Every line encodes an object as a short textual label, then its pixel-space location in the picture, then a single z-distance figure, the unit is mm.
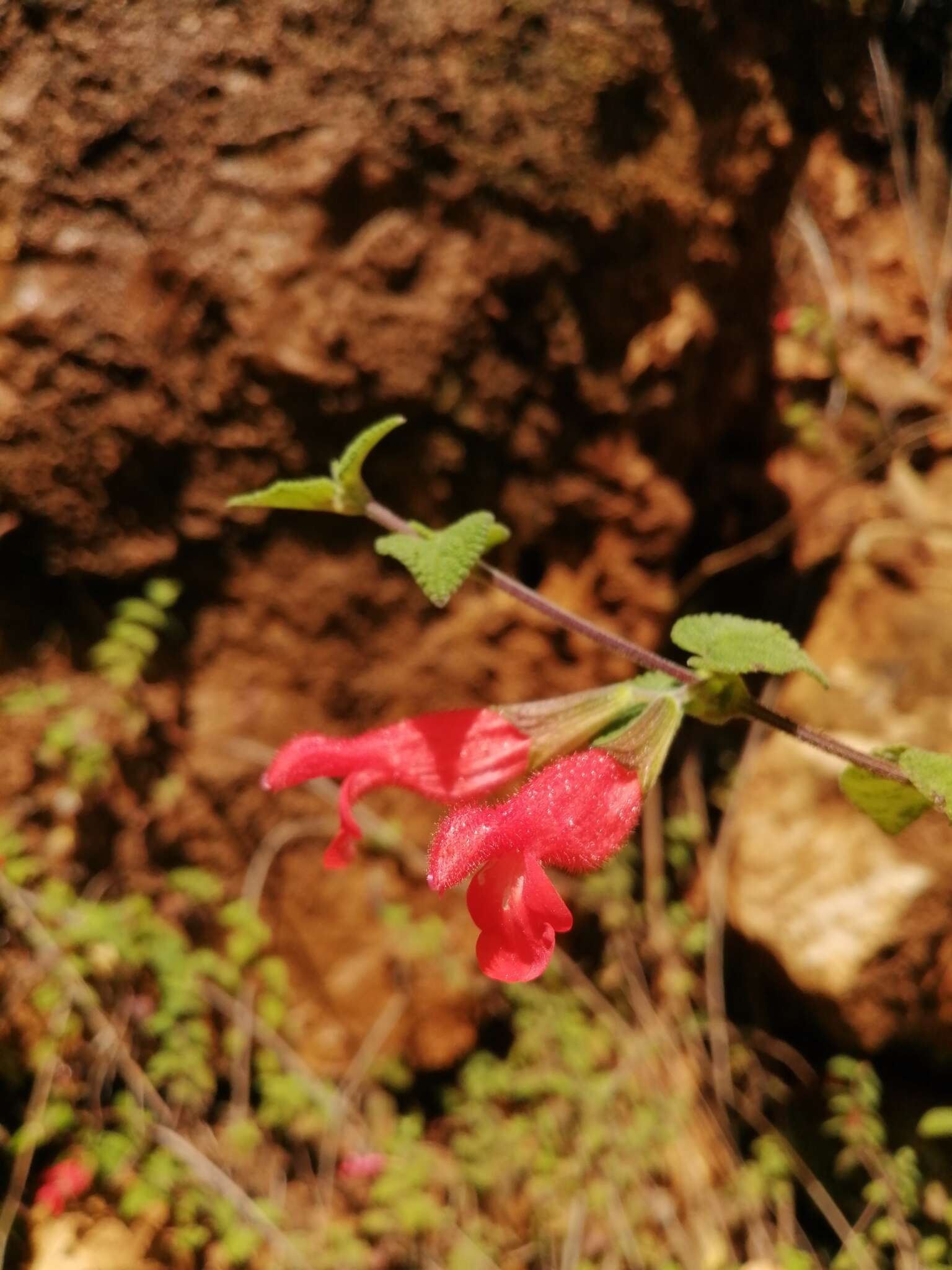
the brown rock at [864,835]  206
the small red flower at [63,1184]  202
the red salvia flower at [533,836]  164
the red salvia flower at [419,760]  176
